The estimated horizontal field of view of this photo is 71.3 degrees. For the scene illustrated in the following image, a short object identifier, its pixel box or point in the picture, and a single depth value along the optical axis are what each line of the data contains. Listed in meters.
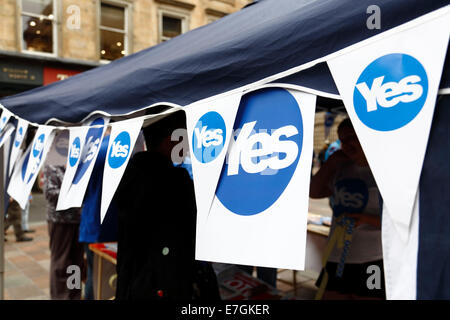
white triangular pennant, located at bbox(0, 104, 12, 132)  2.89
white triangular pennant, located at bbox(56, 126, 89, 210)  1.95
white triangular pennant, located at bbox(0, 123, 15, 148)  2.86
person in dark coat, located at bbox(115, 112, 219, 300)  1.75
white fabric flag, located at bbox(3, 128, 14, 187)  3.00
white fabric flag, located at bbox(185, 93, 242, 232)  1.27
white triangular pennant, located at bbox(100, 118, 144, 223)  1.61
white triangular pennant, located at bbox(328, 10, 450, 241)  0.84
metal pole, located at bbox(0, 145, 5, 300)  2.84
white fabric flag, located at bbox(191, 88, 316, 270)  1.07
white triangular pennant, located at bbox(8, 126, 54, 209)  2.31
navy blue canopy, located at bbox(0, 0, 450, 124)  1.04
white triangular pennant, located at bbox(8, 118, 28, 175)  2.69
